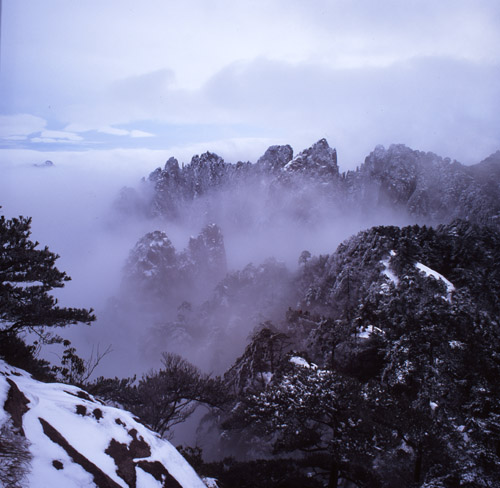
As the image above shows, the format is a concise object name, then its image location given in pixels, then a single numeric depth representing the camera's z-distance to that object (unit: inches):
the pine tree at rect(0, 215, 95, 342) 544.7
